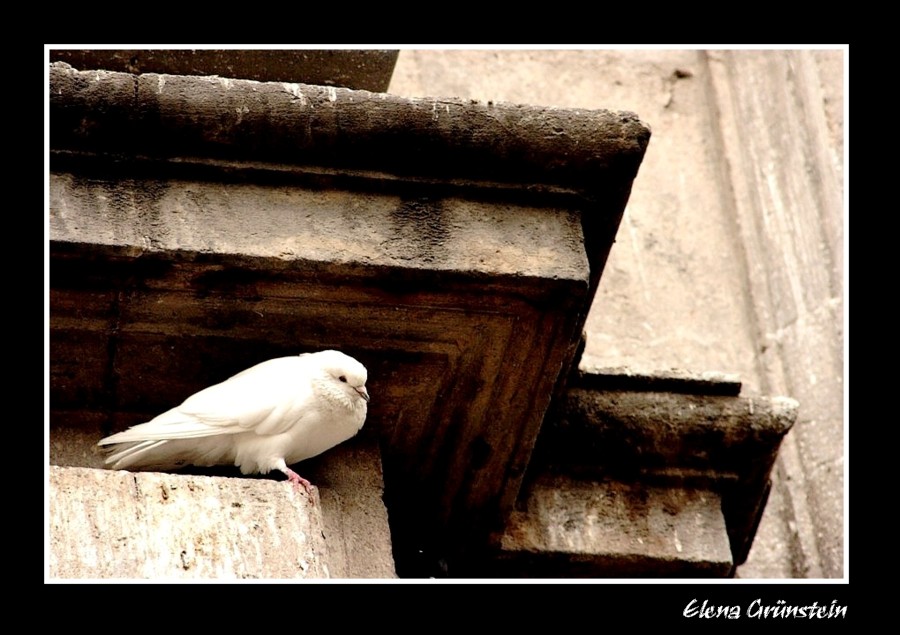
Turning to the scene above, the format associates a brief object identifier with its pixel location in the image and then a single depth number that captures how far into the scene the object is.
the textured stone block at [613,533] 8.48
